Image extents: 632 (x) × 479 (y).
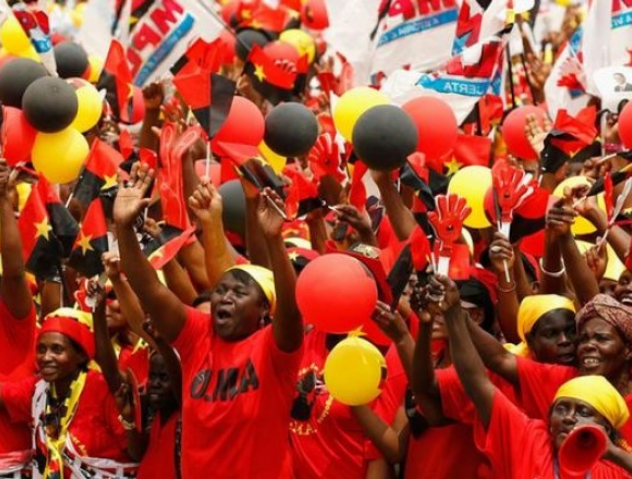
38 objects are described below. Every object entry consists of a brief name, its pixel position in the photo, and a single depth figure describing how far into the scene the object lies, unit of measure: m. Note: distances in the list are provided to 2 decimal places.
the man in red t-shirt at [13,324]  13.09
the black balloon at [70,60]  18.02
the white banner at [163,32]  19.25
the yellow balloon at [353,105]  13.20
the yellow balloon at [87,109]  14.83
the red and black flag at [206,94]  12.59
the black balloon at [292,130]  13.59
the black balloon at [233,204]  14.41
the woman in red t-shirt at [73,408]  13.29
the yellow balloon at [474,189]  12.66
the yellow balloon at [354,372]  11.14
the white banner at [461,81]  13.92
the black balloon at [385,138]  11.87
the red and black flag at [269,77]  16.53
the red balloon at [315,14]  23.27
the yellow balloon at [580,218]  13.82
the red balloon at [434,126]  12.97
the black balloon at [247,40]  20.92
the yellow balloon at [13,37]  16.75
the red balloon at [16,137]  13.70
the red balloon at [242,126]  13.01
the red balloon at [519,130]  15.15
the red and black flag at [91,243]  13.22
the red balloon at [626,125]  12.75
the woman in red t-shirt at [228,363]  11.36
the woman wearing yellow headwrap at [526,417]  10.33
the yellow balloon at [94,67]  20.08
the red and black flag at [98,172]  13.81
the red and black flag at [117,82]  16.84
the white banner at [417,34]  17.77
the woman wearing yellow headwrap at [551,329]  11.59
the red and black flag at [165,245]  12.03
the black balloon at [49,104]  13.50
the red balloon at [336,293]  10.30
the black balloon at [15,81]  14.52
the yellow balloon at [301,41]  21.58
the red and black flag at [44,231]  13.78
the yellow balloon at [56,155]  13.81
